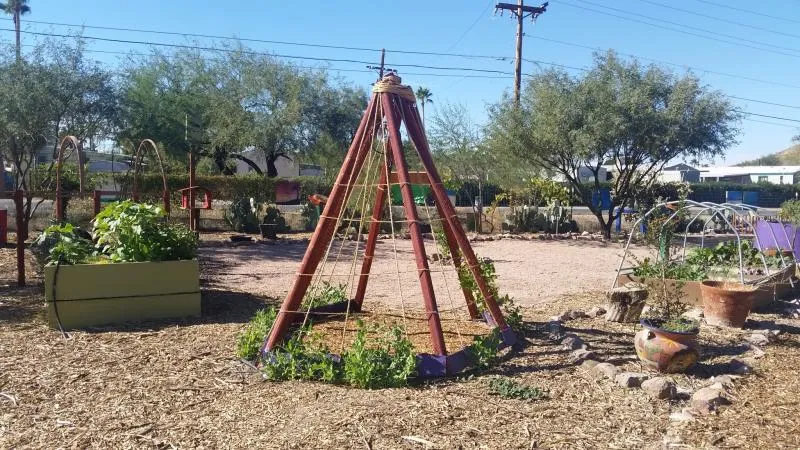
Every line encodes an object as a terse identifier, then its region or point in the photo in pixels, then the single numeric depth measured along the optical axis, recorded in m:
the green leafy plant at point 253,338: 5.29
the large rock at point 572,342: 5.85
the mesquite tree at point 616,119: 17.02
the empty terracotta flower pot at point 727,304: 7.11
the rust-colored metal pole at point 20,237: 8.30
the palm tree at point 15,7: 57.25
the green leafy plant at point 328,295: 6.95
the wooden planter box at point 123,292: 6.37
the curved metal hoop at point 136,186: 9.41
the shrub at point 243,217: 18.38
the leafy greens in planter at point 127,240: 6.73
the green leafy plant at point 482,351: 5.09
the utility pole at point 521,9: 28.38
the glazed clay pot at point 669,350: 5.25
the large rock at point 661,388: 4.66
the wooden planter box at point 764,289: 8.39
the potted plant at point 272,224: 17.03
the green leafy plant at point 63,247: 6.59
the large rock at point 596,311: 7.64
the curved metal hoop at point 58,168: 8.51
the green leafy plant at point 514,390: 4.57
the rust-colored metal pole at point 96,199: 9.86
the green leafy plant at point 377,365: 4.64
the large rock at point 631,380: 4.88
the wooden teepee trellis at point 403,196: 5.11
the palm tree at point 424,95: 60.74
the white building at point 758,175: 58.34
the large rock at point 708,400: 4.45
